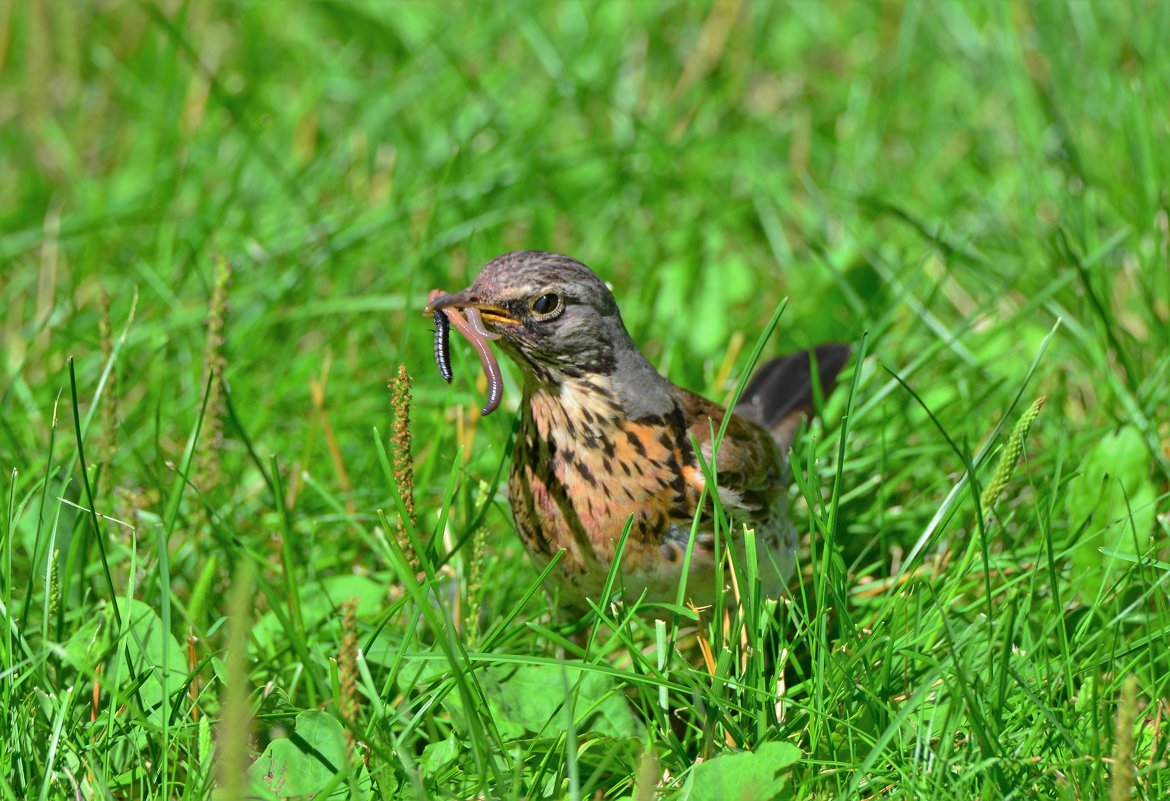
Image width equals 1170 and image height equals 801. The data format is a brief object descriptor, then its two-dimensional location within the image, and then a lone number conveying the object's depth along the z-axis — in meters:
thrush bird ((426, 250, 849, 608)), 6.72
